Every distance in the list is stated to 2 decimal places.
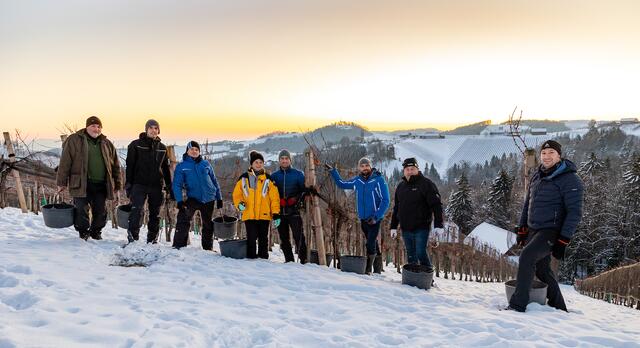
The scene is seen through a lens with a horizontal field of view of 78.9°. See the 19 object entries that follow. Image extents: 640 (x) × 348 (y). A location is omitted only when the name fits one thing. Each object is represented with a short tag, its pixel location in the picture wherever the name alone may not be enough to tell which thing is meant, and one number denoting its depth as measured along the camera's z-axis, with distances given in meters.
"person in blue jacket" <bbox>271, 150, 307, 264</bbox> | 5.68
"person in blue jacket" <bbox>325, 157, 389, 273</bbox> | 5.68
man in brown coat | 5.34
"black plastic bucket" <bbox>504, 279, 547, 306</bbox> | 4.36
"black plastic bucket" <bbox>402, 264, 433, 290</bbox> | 5.25
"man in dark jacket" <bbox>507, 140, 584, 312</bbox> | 3.92
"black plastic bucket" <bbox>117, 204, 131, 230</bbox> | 6.06
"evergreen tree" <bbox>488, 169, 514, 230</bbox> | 45.09
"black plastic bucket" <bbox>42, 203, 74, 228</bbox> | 5.53
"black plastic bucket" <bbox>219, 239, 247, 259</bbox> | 5.68
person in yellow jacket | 5.50
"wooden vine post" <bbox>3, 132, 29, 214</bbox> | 8.06
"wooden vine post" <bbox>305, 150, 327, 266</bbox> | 6.11
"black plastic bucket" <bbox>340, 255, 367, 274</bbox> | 5.87
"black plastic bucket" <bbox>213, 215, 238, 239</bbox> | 5.86
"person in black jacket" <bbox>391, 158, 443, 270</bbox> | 5.29
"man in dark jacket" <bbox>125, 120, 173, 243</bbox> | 5.59
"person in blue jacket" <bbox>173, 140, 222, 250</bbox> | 5.66
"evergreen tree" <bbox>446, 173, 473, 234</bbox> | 45.69
